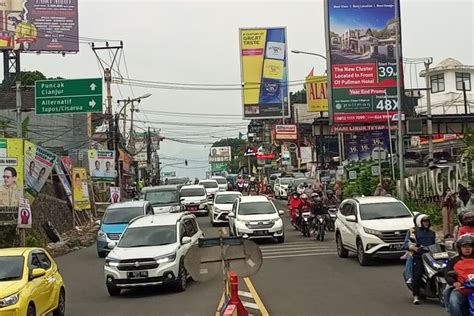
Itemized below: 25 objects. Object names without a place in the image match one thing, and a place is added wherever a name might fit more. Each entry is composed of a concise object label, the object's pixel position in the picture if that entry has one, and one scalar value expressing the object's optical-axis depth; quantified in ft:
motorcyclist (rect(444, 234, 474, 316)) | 26.23
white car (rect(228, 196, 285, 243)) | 79.25
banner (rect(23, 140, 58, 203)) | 83.97
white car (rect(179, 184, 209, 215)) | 135.44
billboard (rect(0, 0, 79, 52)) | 182.80
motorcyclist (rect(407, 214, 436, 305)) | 37.55
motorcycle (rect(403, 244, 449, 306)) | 35.55
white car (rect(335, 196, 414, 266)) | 54.54
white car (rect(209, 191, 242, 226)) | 108.47
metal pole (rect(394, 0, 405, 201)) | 95.71
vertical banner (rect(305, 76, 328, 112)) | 182.50
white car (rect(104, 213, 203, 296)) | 46.65
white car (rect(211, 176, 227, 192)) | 193.88
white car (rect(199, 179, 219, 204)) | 168.66
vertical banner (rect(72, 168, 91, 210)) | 115.14
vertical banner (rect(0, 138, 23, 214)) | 76.74
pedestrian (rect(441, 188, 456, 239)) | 68.74
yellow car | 31.81
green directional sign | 87.51
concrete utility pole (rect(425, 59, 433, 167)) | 112.33
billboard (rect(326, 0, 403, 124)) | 138.51
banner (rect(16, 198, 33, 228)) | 65.67
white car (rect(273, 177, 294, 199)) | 175.32
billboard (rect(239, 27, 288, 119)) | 249.34
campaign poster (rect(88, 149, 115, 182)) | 126.62
